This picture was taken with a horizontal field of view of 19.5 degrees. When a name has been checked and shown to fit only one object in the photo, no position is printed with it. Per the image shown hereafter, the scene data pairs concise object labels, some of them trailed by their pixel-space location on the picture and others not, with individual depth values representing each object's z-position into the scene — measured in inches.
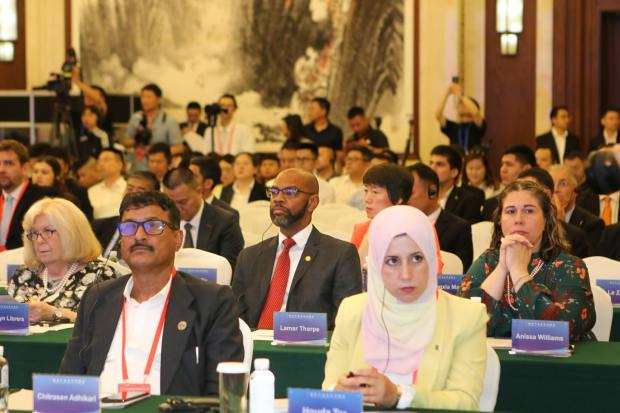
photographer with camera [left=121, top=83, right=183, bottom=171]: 766.4
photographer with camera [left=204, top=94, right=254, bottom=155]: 791.5
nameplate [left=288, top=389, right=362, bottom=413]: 175.5
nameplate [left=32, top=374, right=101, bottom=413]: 187.9
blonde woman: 297.6
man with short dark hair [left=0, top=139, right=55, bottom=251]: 486.1
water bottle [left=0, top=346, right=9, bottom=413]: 191.0
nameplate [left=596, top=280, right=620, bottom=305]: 337.4
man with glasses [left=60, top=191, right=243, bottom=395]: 228.9
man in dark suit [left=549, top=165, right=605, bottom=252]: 457.9
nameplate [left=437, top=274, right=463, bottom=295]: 323.5
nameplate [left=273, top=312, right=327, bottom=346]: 280.4
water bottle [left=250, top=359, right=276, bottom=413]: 181.8
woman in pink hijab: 206.8
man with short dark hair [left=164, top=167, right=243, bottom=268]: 432.4
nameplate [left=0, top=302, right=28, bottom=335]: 290.0
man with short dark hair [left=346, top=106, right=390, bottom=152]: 774.9
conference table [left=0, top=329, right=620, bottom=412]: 251.1
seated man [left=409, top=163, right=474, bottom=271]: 421.9
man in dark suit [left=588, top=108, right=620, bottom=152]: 762.8
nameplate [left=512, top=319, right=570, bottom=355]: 262.5
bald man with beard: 319.0
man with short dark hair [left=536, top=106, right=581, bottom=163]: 770.9
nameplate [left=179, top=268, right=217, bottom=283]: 342.1
